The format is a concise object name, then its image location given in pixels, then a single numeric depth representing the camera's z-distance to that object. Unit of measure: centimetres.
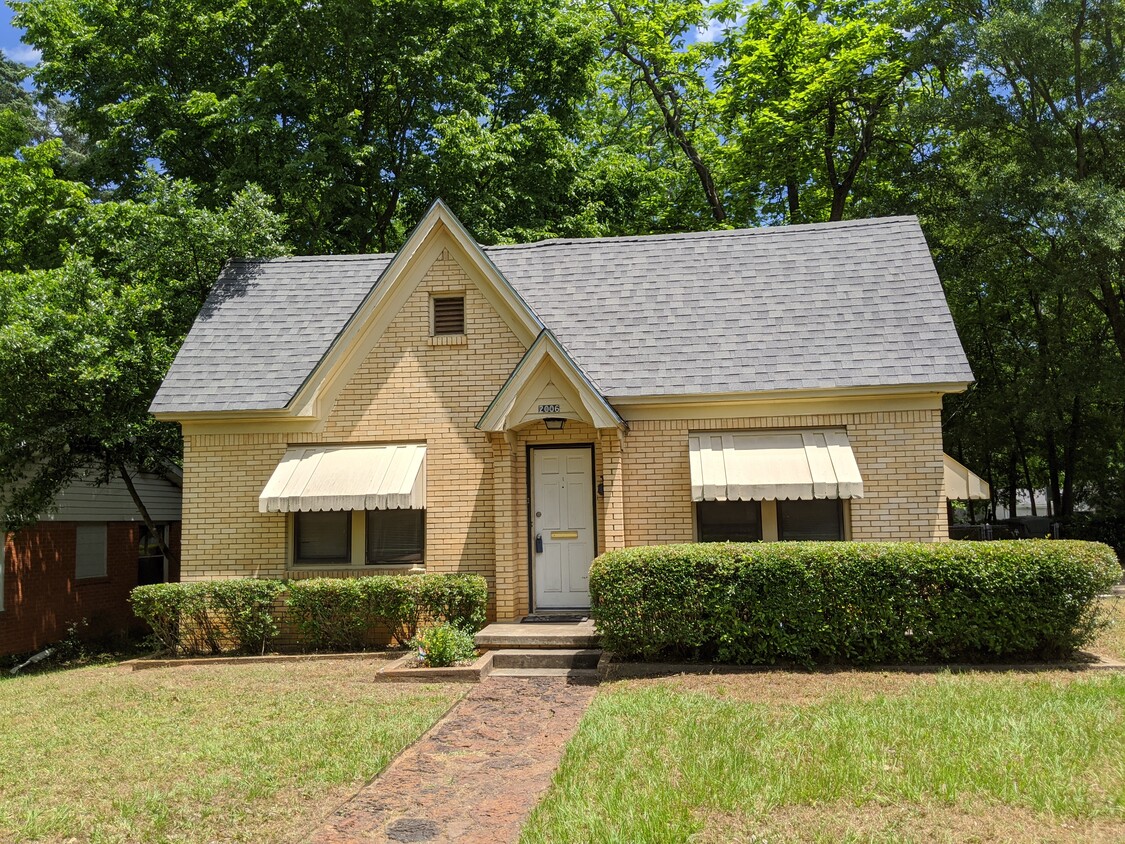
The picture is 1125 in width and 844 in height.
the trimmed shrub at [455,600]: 1187
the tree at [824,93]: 2433
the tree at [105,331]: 1352
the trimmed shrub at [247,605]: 1235
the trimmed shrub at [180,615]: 1238
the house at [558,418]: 1207
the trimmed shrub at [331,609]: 1194
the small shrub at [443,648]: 1045
